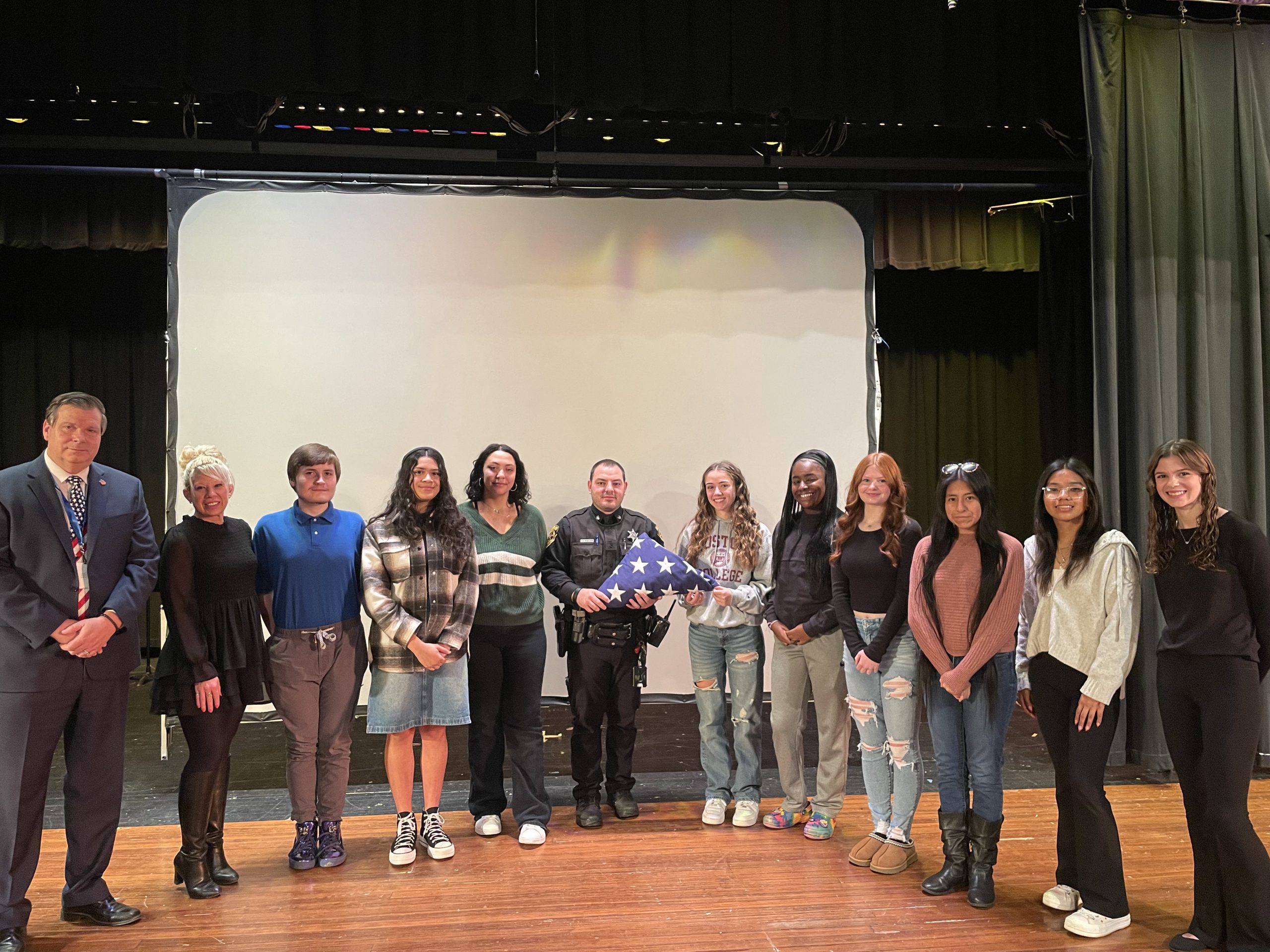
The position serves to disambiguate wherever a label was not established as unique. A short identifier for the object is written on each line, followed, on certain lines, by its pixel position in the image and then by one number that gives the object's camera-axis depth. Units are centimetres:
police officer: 410
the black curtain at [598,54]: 462
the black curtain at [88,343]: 779
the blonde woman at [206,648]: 338
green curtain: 492
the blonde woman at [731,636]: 405
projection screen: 515
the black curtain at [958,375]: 864
